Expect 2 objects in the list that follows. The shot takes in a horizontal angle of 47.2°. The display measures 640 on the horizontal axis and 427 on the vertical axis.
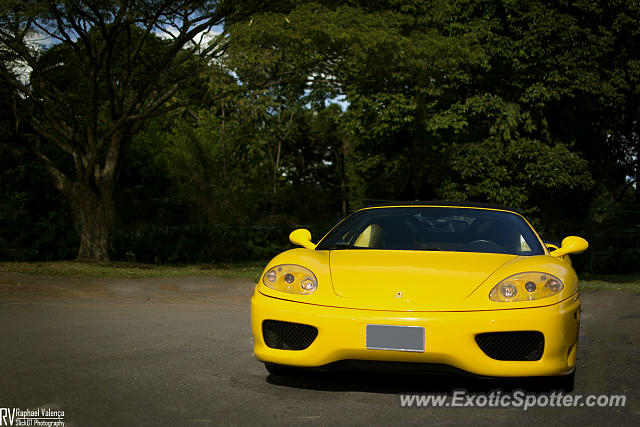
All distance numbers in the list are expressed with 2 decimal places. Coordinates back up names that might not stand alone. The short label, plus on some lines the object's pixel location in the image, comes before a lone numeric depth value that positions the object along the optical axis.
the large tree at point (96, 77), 16.27
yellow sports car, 4.28
